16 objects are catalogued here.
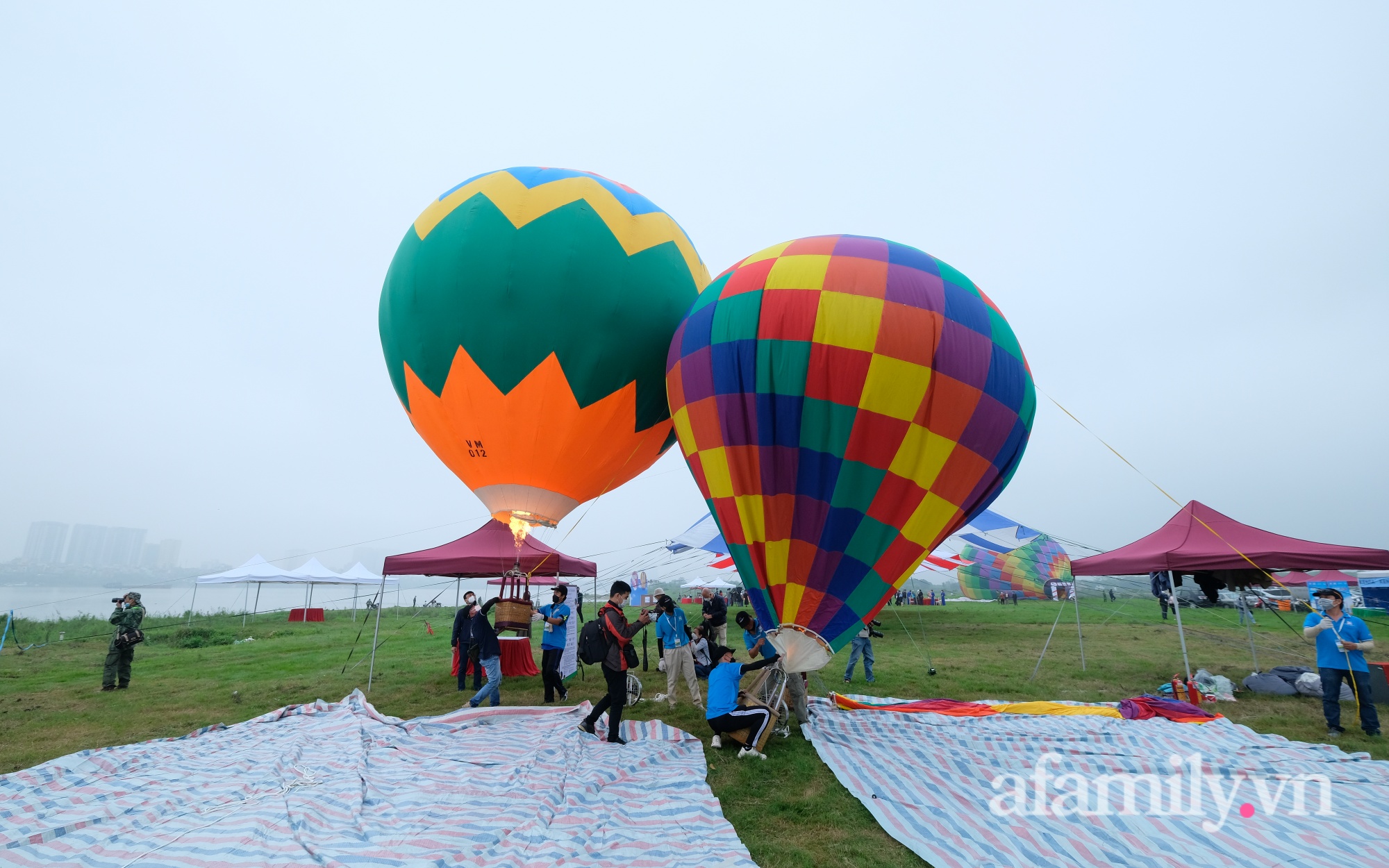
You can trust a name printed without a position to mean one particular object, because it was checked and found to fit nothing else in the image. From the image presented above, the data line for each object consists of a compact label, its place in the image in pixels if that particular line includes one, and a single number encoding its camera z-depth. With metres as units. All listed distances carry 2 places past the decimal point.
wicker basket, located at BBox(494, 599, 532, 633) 7.56
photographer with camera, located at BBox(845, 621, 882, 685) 9.02
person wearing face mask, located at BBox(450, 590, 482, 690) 8.84
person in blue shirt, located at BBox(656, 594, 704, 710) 7.74
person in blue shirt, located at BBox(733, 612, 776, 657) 5.83
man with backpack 5.80
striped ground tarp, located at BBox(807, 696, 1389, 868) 3.55
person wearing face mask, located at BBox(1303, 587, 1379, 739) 6.03
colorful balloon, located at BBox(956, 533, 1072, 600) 27.49
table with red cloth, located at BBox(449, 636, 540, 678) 10.16
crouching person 5.45
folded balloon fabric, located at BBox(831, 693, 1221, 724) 6.63
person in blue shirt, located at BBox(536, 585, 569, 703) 7.54
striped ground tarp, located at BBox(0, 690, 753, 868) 3.45
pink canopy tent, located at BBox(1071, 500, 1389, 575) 7.68
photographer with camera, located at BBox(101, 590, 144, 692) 8.70
